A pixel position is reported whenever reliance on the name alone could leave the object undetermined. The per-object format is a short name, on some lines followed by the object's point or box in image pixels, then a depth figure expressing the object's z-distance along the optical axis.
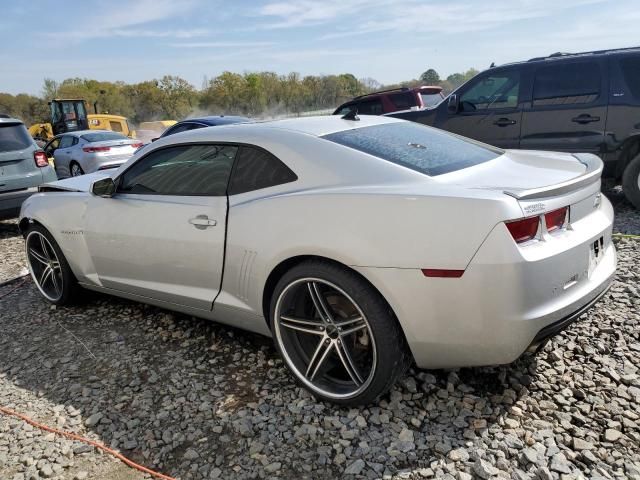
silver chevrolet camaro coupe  2.16
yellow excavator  20.65
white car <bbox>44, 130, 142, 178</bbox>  11.58
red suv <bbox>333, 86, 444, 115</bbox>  10.97
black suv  5.78
